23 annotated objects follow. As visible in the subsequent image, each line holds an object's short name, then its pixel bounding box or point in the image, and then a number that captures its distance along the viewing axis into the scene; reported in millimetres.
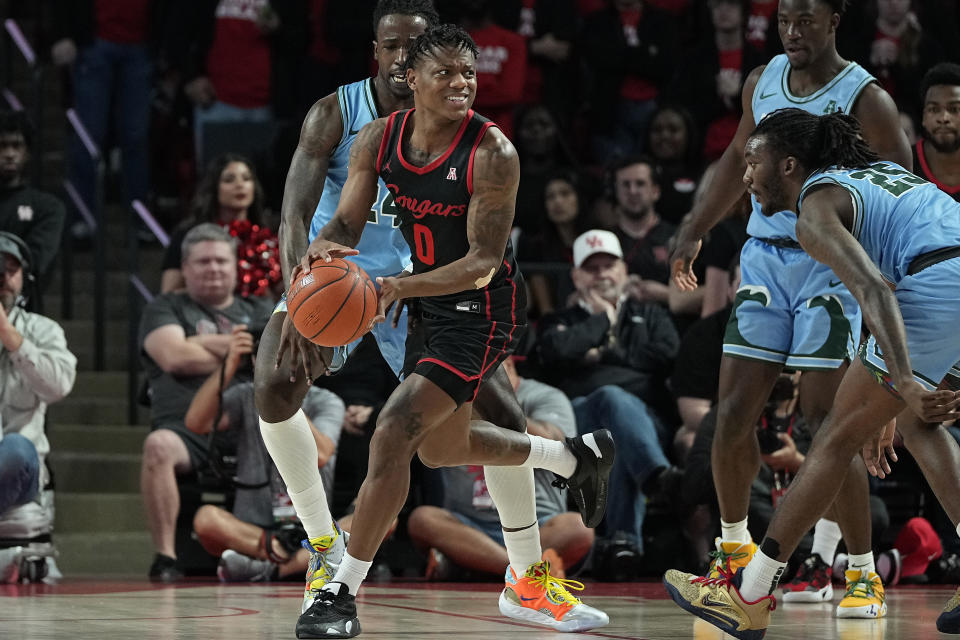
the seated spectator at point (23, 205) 16422
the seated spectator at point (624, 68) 20328
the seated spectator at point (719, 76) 19875
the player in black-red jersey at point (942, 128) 13000
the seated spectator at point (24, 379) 13641
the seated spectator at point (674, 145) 18625
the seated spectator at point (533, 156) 18250
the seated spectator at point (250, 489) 13883
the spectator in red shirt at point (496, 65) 19297
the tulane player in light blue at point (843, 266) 8680
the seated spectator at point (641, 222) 16812
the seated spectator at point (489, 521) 13945
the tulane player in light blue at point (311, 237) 9867
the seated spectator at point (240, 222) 15789
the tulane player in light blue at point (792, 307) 10609
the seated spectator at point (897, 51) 20250
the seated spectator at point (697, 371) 14656
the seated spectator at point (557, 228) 17594
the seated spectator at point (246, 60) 20234
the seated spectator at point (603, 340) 15414
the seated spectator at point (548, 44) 20636
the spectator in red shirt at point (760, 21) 20766
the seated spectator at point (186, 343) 14242
